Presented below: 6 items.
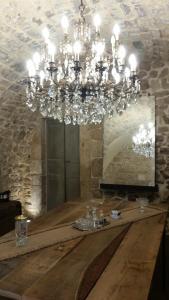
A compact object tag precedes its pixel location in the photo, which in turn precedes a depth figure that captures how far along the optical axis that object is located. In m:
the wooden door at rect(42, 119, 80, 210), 5.62
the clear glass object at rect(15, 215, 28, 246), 1.99
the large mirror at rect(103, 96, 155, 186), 4.66
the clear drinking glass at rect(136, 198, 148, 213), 3.08
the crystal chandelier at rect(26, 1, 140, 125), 2.55
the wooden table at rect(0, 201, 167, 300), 1.37
